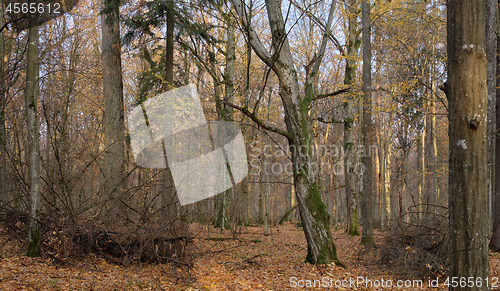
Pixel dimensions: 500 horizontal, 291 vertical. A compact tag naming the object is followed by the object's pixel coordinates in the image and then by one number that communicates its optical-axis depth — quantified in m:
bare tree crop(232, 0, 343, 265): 6.83
